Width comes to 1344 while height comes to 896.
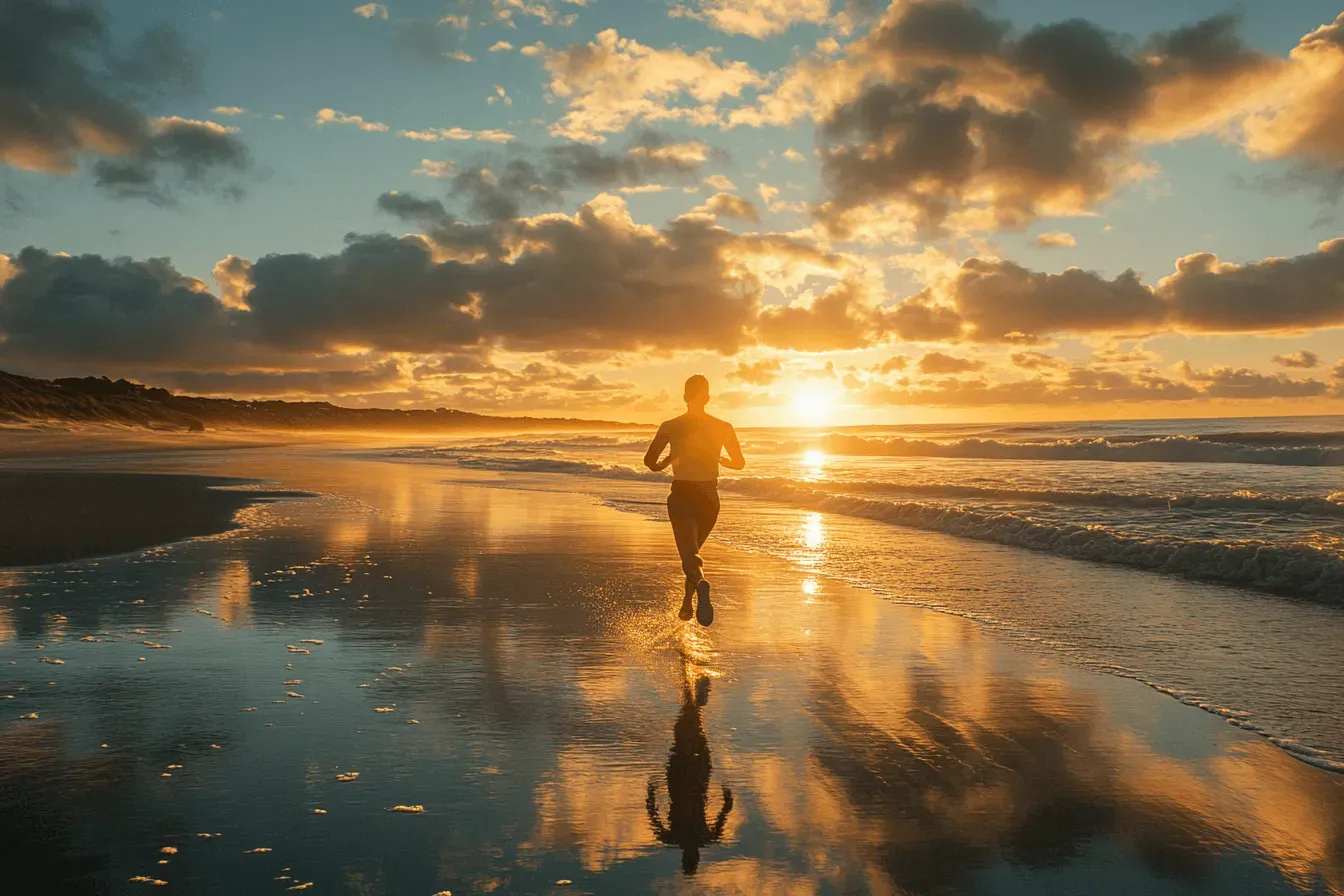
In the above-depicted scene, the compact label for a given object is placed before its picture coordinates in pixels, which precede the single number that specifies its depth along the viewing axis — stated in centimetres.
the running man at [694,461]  962
